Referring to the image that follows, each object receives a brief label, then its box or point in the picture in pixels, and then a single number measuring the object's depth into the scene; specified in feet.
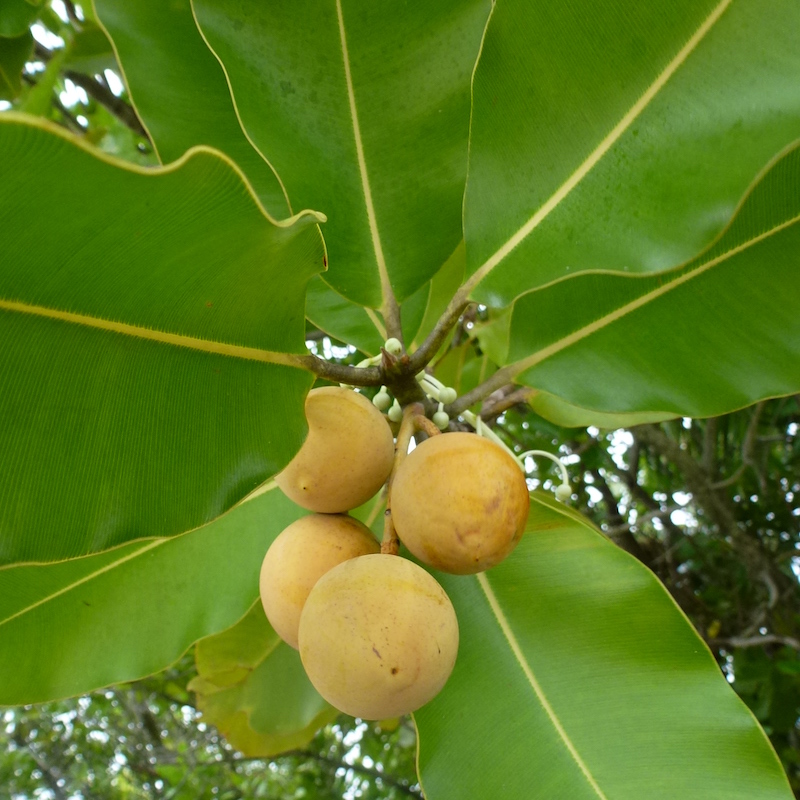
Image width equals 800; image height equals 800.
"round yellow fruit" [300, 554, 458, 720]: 0.95
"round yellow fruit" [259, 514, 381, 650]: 1.05
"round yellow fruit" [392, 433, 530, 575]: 0.98
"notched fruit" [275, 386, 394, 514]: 1.04
